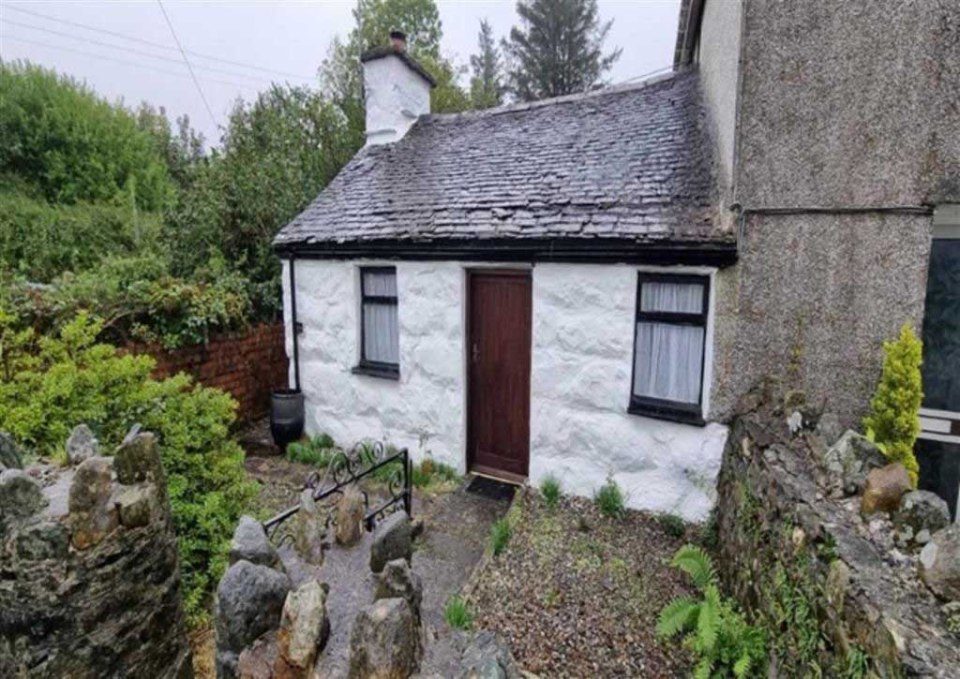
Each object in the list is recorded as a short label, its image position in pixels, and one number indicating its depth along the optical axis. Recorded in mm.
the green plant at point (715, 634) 2939
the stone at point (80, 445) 2930
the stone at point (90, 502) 2344
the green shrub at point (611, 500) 5062
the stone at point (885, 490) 2516
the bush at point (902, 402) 3588
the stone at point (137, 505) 2504
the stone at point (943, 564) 1888
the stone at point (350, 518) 2652
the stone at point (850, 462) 2881
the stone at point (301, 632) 1751
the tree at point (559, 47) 22750
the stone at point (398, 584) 1891
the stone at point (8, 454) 2738
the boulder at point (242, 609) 1920
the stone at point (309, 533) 2467
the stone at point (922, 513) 2275
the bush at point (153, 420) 3521
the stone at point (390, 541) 2271
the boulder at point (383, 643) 1635
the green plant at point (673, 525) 4711
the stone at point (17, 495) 2312
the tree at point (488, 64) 24094
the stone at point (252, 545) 2162
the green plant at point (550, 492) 5336
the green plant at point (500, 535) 4402
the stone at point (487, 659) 1733
